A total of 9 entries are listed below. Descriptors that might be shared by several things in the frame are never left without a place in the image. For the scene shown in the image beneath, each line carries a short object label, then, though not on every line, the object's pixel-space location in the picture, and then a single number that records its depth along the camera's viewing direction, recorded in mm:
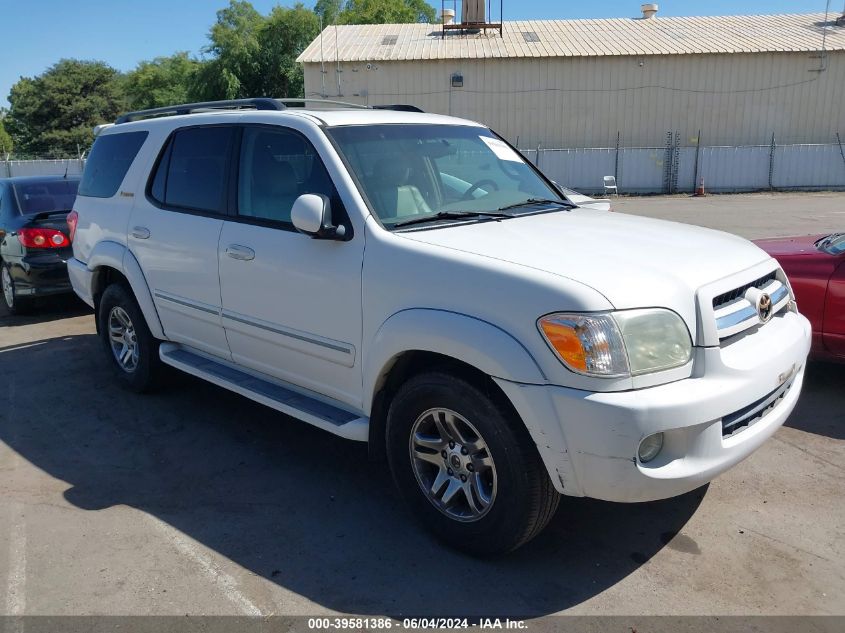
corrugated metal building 29469
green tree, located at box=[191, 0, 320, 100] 42188
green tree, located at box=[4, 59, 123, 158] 57875
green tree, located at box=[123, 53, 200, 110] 55219
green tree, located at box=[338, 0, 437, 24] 49312
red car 5055
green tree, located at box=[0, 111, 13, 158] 61584
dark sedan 8062
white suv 2822
